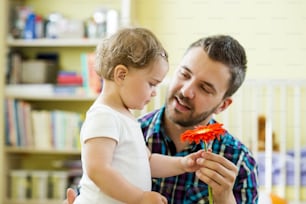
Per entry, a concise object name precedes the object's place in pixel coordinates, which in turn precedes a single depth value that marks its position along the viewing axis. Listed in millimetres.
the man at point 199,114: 1150
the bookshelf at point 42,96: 2609
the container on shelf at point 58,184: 2652
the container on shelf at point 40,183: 2670
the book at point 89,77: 2568
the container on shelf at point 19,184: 2666
